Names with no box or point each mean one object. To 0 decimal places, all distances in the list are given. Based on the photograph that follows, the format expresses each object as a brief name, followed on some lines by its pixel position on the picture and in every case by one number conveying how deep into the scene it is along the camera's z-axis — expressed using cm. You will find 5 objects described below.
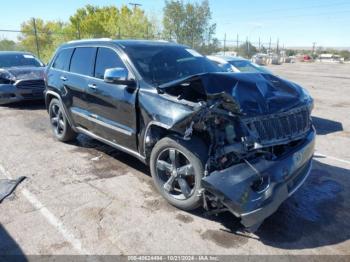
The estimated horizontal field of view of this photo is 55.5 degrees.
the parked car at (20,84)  934
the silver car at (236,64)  842
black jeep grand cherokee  315
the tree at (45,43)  2958
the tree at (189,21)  4138
